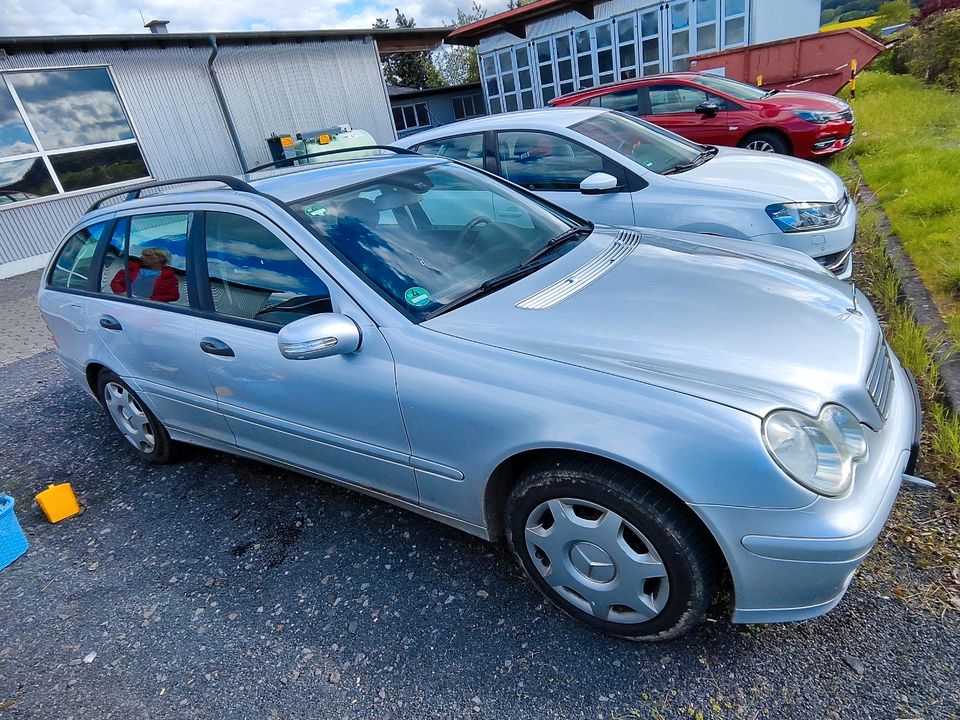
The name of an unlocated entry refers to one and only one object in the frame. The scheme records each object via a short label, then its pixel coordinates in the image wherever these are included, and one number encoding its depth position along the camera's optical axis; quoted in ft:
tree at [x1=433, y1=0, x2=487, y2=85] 155.33
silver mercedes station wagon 5.34
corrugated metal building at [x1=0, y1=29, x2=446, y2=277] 31.19
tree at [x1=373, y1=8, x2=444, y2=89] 155.94
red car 24.29
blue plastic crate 9.36
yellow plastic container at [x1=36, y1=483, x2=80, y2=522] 10.37
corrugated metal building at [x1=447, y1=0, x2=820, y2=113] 46.88
